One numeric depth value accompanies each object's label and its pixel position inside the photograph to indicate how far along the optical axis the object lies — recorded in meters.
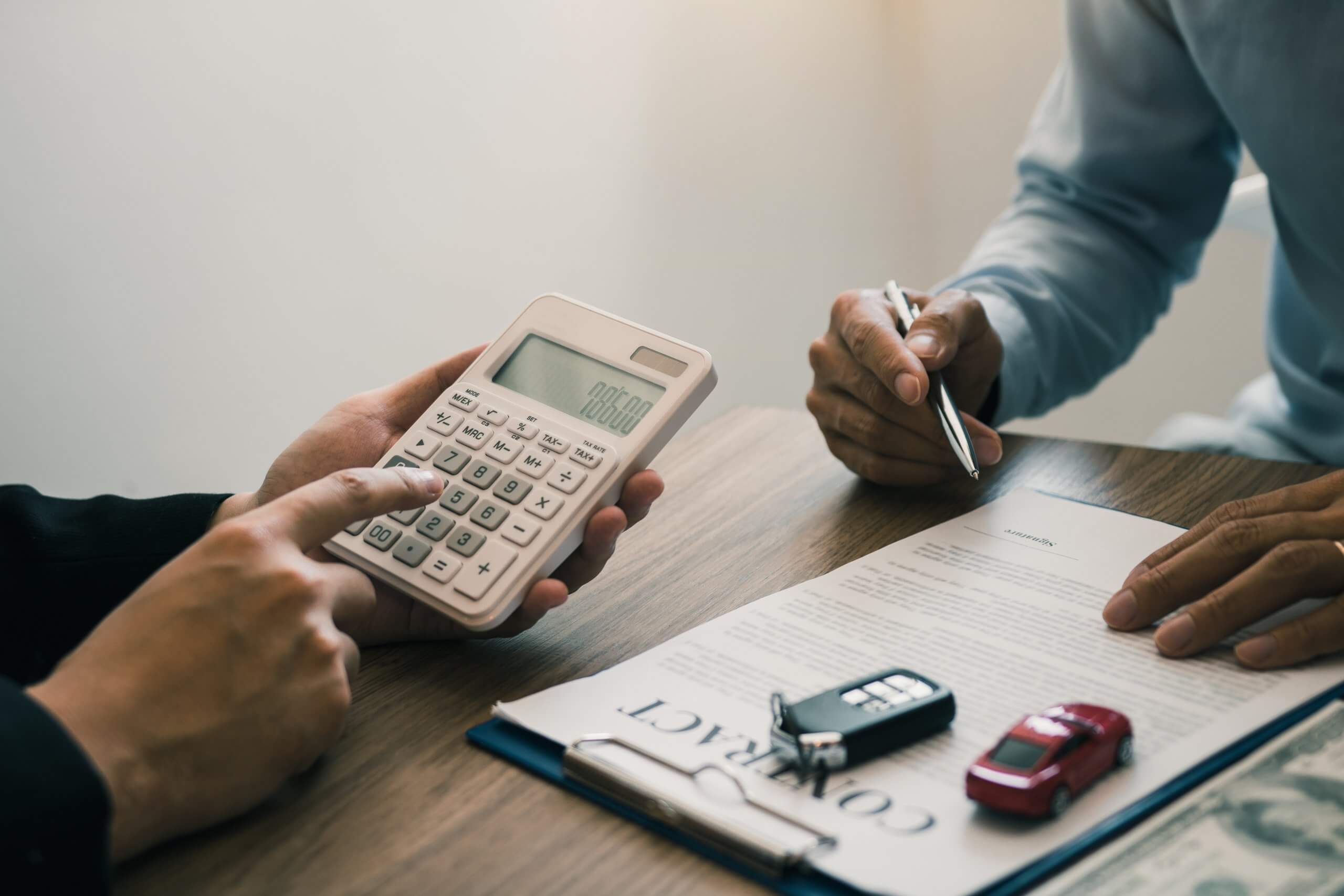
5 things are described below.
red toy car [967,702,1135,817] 0.39
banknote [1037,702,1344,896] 0.37
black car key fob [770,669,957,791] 0.43
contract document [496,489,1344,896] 0.40
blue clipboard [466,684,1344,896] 0.38
